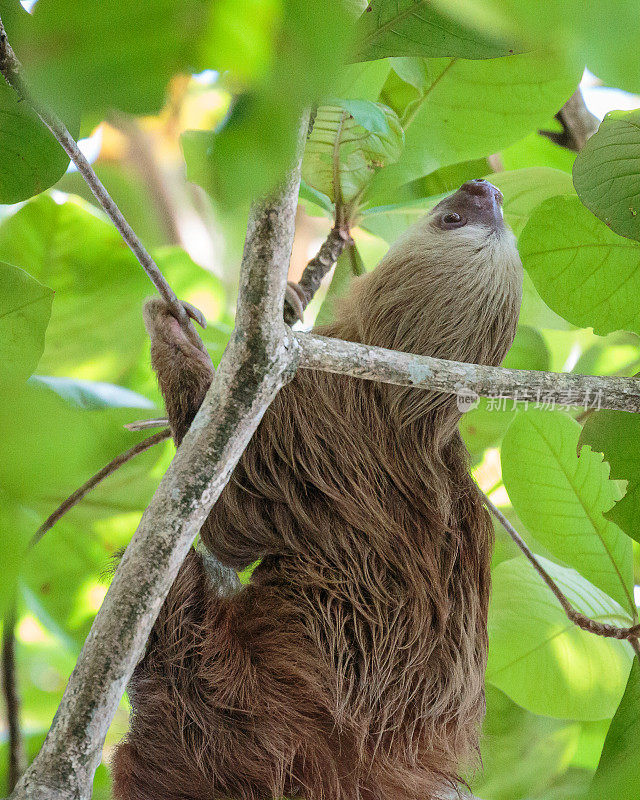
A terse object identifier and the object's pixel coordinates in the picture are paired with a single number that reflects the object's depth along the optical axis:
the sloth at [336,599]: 4.96
